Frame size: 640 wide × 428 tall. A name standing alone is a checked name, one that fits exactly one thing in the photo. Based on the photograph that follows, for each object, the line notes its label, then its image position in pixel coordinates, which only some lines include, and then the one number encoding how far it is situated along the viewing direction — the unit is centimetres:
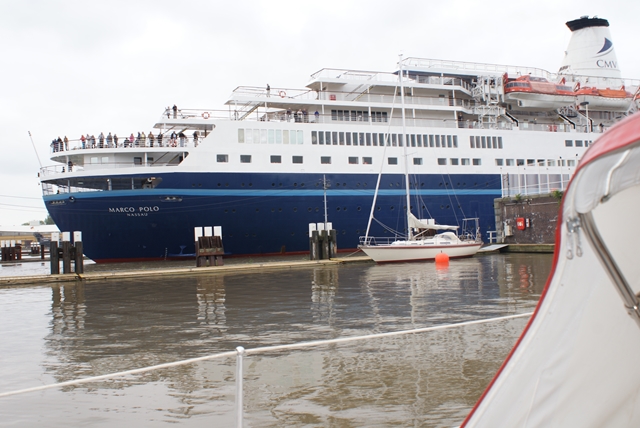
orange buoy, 2405
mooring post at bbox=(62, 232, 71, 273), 2195
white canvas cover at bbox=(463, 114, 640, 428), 250
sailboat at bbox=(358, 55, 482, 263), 2472
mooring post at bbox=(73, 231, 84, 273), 2173
